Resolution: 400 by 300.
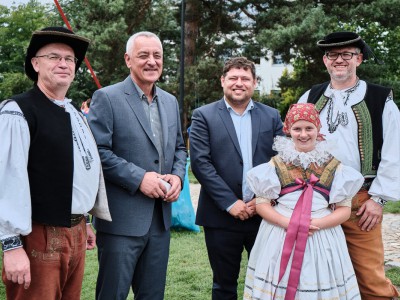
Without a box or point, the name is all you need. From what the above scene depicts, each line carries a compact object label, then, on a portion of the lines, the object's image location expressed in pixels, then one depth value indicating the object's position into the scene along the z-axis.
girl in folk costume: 2.90
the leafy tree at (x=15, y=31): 28.81
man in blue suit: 3.47
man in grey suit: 2.98
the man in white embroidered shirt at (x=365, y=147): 3.27
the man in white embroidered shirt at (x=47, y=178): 2.30
